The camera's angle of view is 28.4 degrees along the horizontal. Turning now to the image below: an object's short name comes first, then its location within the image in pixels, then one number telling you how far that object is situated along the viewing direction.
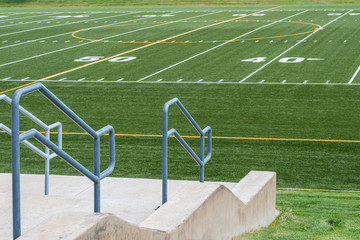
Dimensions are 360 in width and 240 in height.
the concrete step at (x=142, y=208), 4.48
